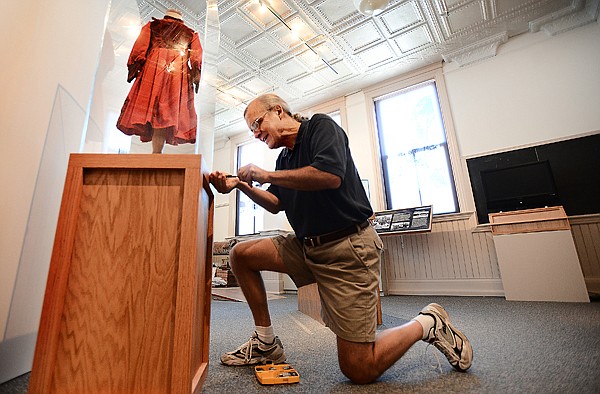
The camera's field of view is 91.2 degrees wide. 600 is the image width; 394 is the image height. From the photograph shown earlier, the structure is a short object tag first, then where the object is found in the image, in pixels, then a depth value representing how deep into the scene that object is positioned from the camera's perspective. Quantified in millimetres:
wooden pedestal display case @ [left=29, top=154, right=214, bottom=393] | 767
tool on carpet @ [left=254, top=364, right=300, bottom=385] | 1032
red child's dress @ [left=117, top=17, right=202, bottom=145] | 1449
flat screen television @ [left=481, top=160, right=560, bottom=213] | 3303
